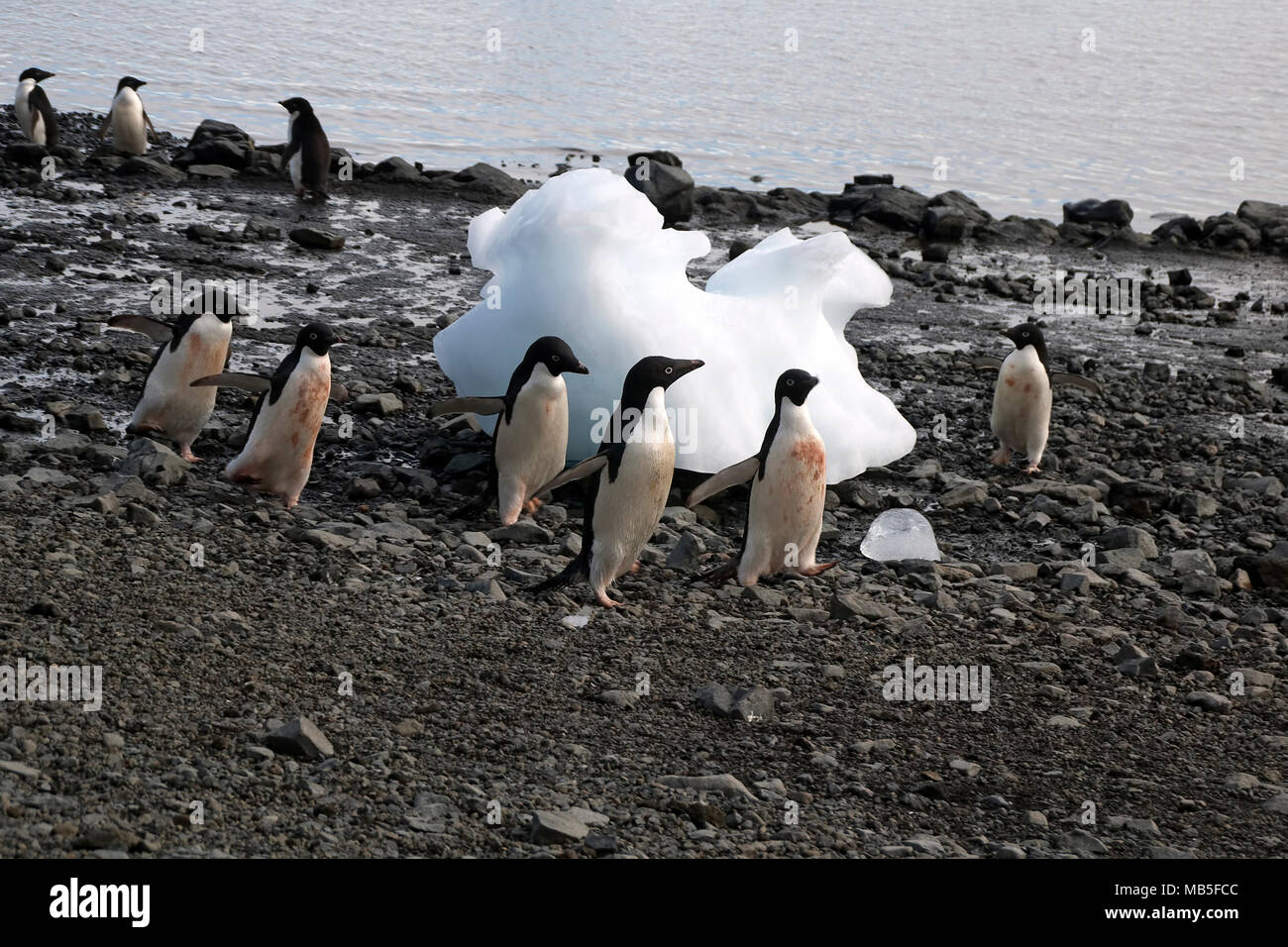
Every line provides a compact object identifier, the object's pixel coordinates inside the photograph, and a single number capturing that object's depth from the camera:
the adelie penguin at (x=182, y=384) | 6.50
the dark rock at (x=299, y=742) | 3.81
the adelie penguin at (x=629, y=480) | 5.39
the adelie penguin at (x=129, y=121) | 14.15
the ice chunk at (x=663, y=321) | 6.55
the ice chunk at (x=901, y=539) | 6.16
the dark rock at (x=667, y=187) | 14.16
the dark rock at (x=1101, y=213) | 15.55
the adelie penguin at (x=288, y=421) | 6.03
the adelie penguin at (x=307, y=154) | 13.34
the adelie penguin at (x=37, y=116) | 13.81
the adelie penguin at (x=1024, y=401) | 7.45
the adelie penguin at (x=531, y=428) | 6.01
